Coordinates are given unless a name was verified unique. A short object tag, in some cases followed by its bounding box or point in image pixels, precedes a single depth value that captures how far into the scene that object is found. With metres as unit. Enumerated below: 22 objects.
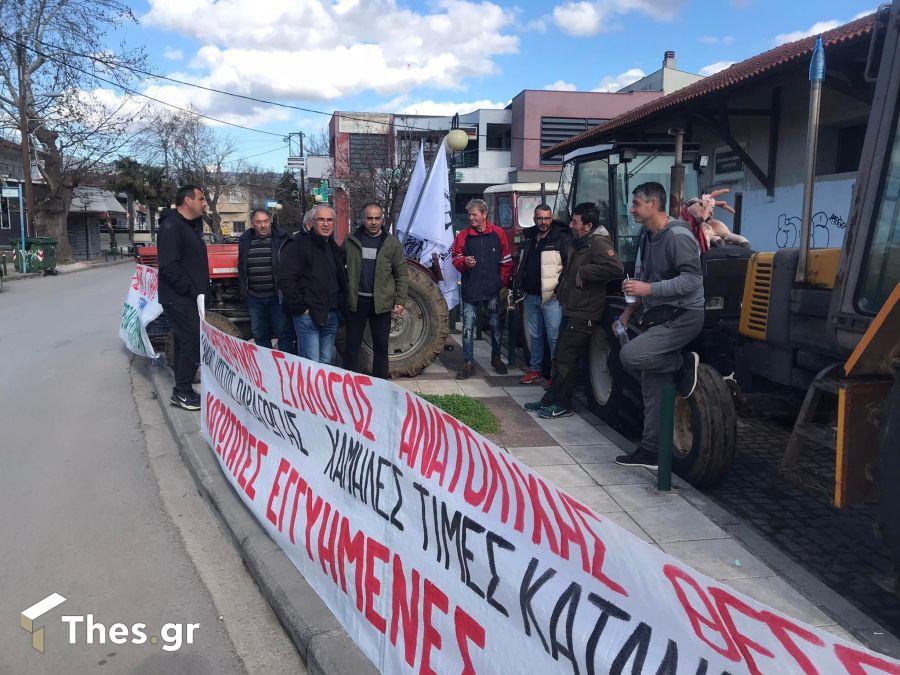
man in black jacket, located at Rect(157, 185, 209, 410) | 6.44
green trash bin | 27.35
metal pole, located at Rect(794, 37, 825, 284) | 3.56
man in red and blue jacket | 7.80
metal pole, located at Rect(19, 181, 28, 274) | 27.27
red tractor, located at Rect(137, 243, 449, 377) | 7.98
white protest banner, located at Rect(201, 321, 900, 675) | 1.47
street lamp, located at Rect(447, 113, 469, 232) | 10.22
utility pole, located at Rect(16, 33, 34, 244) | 29.70
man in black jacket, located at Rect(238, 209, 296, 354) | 7.21
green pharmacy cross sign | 37.68
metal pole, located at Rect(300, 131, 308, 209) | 48.25
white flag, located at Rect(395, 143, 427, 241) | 8.71
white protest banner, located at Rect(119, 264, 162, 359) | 8.30
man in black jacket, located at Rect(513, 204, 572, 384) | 7.05
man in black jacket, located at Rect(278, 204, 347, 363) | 6.20
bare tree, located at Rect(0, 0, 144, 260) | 30.30
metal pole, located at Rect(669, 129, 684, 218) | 5.67
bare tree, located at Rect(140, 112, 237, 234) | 60.34
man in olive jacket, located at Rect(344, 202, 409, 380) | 6.59
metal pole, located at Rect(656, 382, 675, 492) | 4.57
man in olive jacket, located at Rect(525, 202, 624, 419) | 5.96
